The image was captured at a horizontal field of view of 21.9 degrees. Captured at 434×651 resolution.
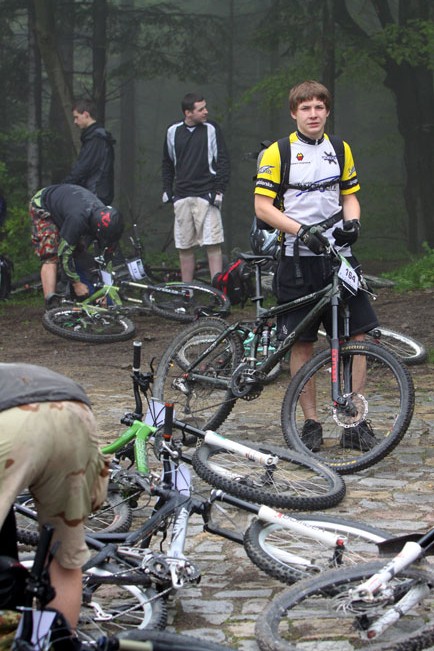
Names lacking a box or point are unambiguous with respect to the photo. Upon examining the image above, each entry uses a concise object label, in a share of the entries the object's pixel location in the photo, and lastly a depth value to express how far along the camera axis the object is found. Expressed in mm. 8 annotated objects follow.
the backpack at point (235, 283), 11797
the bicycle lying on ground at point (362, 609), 3783
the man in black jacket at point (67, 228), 11508
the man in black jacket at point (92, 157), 13094
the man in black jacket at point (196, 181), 12492
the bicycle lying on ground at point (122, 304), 11172
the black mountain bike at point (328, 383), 6379
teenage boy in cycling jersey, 6676
